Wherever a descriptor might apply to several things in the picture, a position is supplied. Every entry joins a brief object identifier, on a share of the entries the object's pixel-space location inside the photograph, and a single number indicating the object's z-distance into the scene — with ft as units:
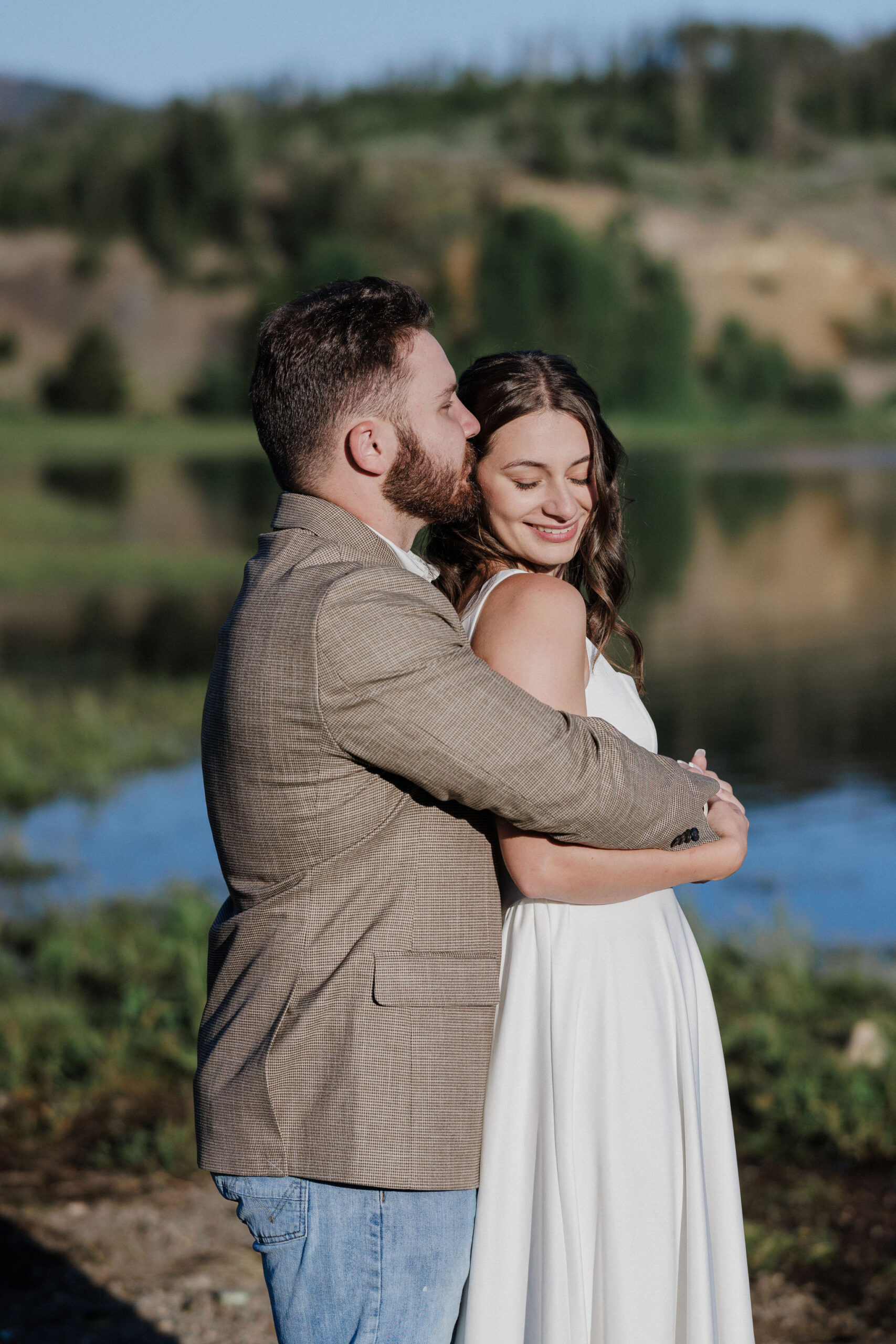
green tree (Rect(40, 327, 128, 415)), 194.90
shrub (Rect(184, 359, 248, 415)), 206.18
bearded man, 6.63
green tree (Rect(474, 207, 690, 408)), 227.40
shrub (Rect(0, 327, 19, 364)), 213.66
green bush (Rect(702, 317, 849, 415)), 245.04
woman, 7.27
